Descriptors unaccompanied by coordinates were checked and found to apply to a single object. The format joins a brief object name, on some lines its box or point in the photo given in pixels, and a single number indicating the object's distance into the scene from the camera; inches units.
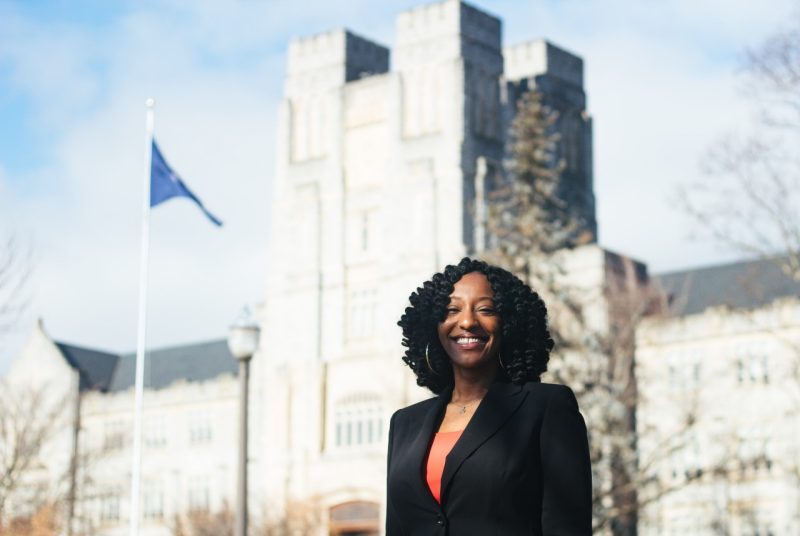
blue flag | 1066.7
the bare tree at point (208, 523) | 2139.5
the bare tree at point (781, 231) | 1225.4
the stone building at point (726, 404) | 2149.4
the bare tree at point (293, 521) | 2156.7
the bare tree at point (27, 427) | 1806.5
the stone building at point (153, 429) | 2891.2
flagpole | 925.2
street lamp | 822.5
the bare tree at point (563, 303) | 1568.7
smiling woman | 190.1
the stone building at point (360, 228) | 2375.7
